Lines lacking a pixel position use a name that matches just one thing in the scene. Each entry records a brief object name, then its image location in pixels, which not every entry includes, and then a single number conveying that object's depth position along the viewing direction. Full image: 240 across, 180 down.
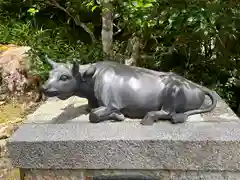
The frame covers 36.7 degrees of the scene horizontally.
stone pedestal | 2.03
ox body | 2.14
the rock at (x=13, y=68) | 4.16
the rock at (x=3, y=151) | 3.51
